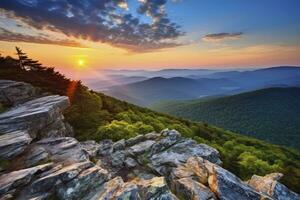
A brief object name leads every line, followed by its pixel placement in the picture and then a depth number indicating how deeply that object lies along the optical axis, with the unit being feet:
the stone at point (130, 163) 55.43
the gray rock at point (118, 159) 56.33
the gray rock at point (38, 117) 52.02
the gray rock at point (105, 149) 62.00
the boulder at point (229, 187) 37.43
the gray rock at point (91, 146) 59.04
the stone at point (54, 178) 33.93
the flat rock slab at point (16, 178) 32.52
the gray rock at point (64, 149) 44.22
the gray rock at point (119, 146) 64.67
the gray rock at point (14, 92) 72.57
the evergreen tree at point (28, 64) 102.08
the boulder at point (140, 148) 60.40
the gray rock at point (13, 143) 40.72
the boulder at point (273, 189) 42.97
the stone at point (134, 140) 67.43
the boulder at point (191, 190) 36.98
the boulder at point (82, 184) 34.23
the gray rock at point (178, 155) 52.34
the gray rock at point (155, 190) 34.23
